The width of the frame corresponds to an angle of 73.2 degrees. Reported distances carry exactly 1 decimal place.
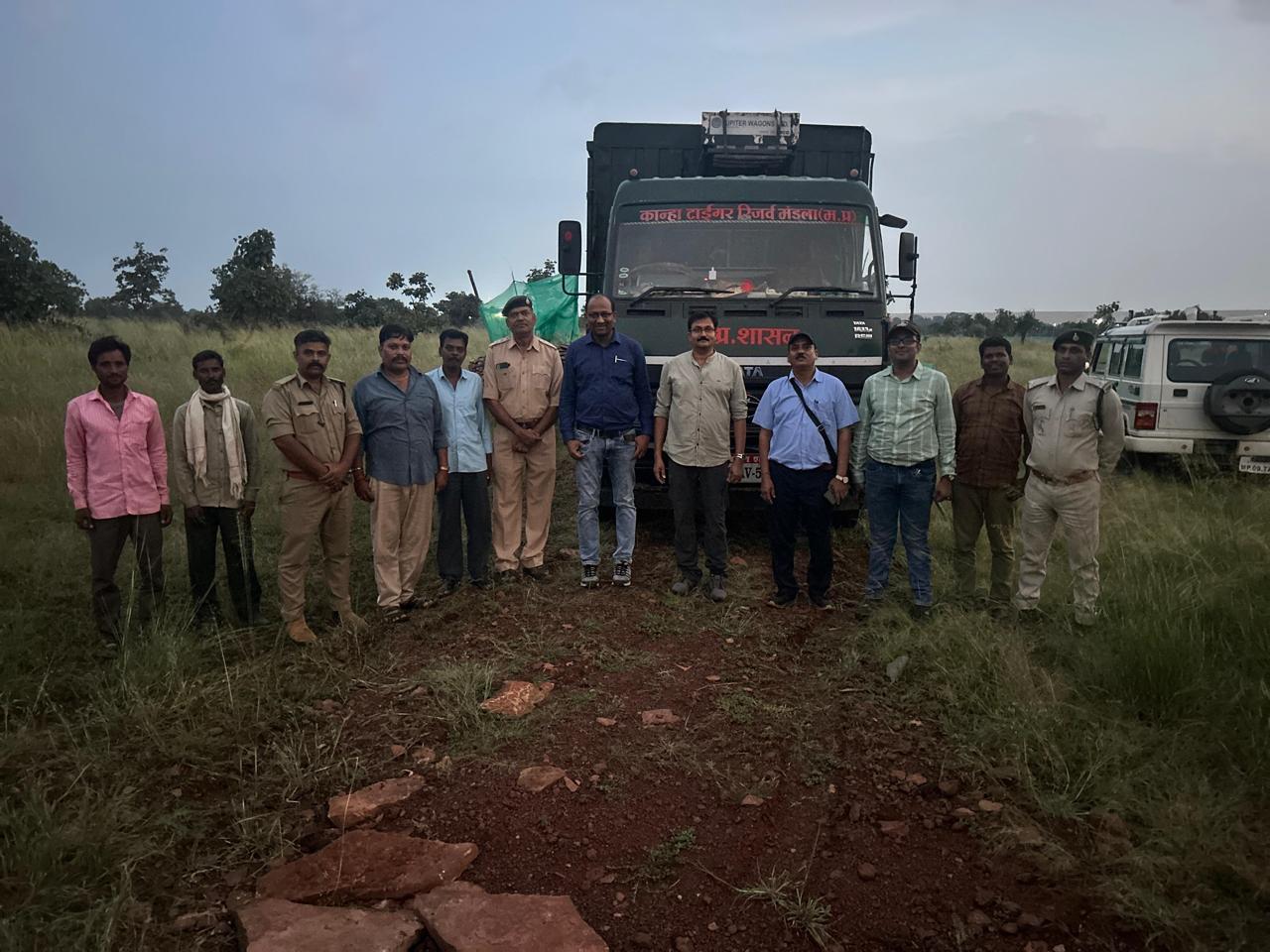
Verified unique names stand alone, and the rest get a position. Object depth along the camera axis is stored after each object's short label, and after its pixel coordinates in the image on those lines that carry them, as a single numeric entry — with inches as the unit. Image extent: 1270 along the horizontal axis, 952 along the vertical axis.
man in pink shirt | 164.7
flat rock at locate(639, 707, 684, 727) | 138.9
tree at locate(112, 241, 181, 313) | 933.8
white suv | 305.1
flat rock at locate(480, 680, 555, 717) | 142.4
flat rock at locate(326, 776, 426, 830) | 114.3
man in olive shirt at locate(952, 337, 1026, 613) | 183.6
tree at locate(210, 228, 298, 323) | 749.3
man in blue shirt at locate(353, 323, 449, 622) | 187.3
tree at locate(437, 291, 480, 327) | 940.7
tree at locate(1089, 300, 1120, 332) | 1342.3
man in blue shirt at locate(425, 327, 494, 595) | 203.9
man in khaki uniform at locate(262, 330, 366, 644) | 174.1
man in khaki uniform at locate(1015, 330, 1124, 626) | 170.2
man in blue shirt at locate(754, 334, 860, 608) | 192.1
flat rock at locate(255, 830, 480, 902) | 99.3
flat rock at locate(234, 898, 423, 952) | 88.6
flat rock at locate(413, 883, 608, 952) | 89.4
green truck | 226.8
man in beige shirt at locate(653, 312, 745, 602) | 197.9
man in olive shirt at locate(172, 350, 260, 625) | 176.6
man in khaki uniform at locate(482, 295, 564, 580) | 205.9
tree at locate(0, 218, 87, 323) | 543.6
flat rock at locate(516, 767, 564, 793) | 119.8
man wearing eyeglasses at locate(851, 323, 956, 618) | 181.5
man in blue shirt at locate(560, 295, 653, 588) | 201.5
